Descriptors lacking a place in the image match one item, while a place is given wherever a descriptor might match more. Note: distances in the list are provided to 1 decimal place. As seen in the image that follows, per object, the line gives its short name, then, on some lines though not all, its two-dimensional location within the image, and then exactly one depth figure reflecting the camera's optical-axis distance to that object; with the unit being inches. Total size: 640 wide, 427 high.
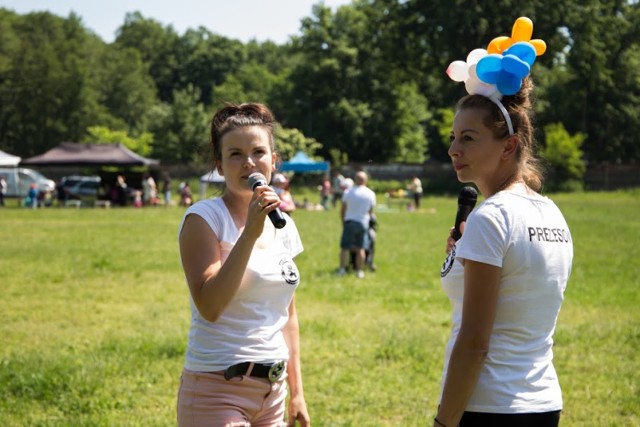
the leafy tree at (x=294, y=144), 2215.8
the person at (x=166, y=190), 1457.9
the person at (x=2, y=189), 1366.9
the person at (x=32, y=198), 1343.5
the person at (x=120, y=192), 1435.8
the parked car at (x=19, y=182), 1502.2
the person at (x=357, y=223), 509.0
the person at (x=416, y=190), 1356.9
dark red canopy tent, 1389.0
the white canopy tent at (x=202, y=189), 1561.5
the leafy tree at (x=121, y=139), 2576.3
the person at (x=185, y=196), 1421.6
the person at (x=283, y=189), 512.4
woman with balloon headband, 88.6
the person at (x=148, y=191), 1438.2
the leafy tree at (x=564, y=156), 1911.9
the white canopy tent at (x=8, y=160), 1441.3
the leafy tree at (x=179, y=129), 2561.5
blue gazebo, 1434.5
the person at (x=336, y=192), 1428.6
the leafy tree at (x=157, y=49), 3934.5
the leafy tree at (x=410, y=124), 2564.0
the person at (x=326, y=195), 1402.6
